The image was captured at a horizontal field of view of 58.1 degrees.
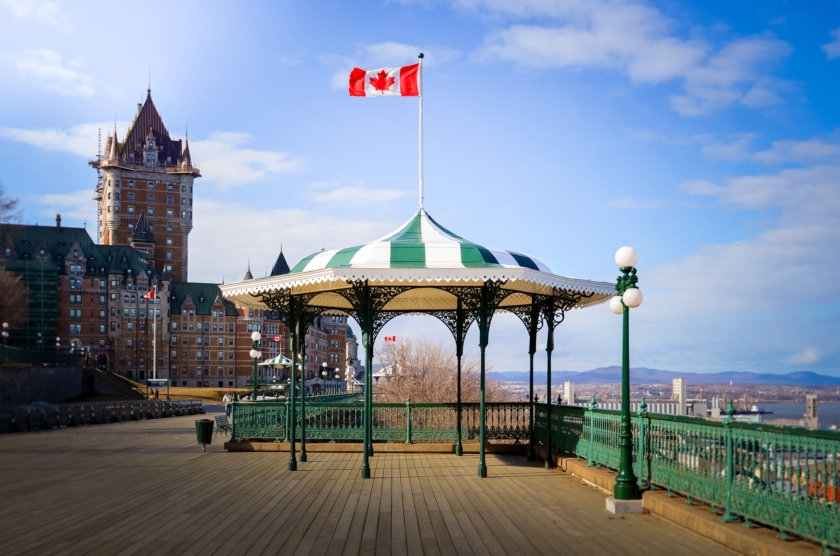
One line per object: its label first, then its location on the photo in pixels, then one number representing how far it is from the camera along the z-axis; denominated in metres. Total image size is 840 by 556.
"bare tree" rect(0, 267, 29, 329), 80.69
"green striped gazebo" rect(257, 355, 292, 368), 48.59
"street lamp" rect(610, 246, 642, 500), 11.32
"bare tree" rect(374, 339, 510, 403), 40.10
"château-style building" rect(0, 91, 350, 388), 118.31
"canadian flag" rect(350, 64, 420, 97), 18.48
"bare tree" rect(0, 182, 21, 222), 61.22
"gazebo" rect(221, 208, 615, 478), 15.00
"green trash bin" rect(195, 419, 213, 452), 22.11
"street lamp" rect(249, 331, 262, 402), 32.43
